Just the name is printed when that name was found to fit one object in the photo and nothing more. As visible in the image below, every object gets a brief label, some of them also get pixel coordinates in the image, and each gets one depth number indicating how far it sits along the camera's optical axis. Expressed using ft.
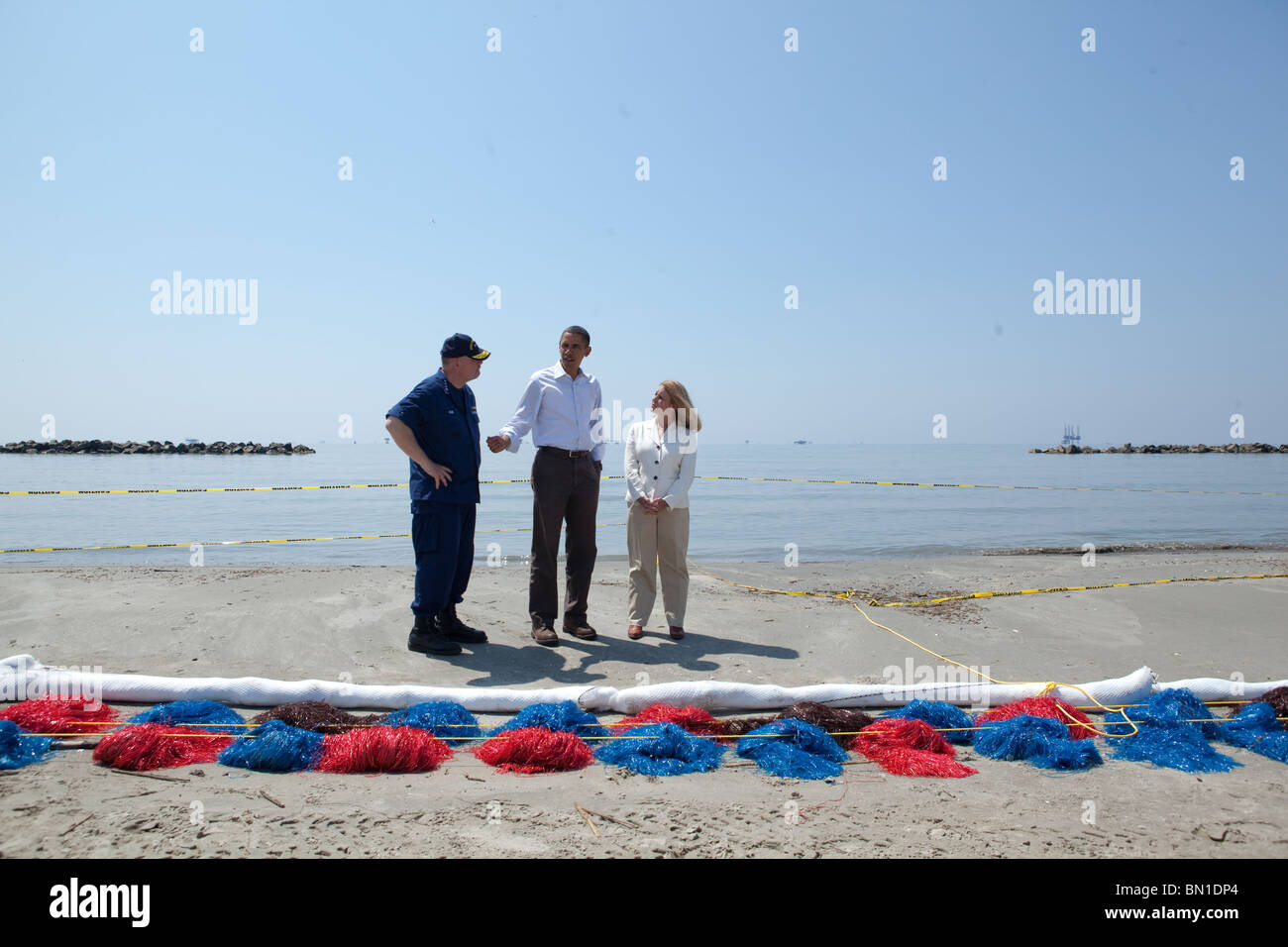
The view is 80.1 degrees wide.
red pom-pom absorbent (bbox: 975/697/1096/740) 11.69
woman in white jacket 17.63
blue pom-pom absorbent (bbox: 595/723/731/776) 9.71
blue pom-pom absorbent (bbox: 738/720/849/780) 9.70
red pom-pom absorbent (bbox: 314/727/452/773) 9.45
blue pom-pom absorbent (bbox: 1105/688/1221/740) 11.23
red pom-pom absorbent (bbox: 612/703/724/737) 11.19
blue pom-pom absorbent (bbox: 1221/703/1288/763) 10.39
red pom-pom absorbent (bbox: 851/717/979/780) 9.73
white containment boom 12.34
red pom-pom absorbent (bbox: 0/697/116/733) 10.46
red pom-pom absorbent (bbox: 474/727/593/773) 9.71
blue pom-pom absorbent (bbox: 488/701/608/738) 10.96
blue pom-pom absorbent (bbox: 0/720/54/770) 9.14
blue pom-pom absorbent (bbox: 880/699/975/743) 11.12
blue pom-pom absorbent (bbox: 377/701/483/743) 11.01
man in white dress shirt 16.85
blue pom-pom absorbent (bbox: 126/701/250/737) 10.70
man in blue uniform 15.57
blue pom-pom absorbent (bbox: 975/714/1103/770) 9.99
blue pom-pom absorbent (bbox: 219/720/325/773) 9.36
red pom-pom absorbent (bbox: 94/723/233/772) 9.30
